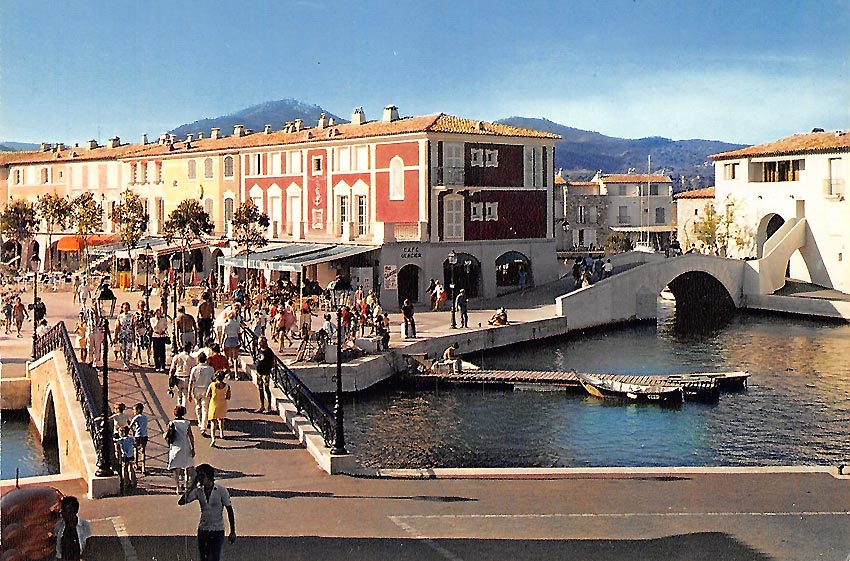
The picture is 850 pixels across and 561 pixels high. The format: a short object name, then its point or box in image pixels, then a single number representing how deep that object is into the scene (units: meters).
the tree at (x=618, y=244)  60.19
